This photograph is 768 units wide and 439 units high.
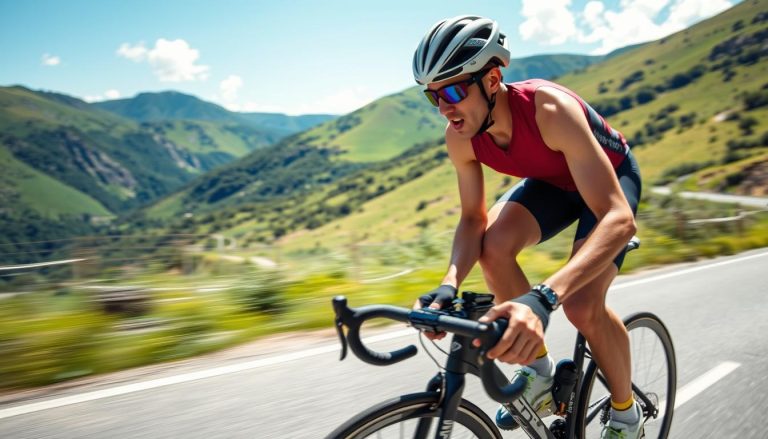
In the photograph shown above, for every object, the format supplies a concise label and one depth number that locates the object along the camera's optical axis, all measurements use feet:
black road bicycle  4.67
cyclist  6.15
